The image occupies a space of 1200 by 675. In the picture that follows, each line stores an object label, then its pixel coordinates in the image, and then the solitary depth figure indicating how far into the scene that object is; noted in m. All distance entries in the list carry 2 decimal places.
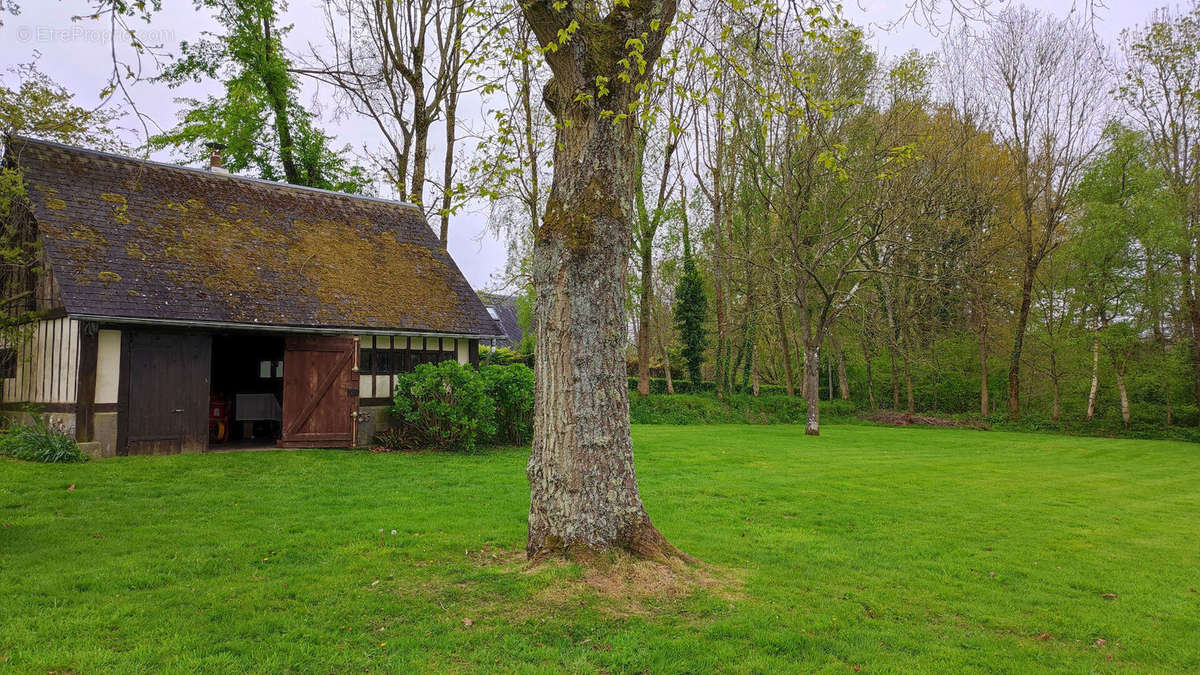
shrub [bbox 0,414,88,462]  10.79
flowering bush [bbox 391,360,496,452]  14.23
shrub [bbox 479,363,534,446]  15.23
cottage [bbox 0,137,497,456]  11.86
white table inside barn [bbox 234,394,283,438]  16.17
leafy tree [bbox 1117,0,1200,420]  22.14
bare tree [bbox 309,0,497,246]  21.83
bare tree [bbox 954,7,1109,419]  24.39
